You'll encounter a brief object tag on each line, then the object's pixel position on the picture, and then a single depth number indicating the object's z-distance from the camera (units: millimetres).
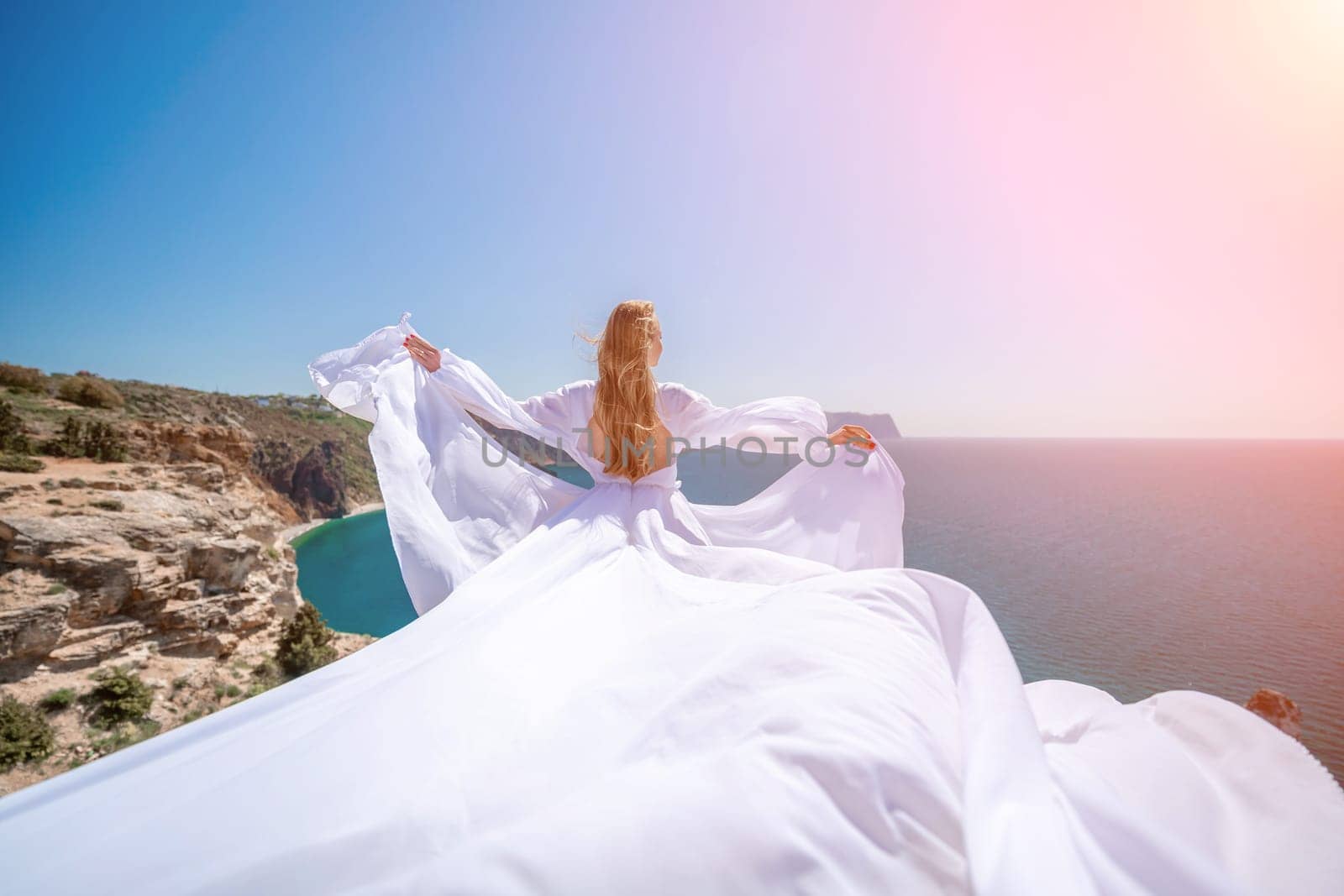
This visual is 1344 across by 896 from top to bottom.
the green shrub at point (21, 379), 19506
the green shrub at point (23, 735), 8477
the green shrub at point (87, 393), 19359
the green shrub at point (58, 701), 9883
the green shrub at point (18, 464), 11789
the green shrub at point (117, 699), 10281
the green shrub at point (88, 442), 13797
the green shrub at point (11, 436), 12484
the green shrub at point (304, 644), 15734
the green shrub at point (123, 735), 9617
